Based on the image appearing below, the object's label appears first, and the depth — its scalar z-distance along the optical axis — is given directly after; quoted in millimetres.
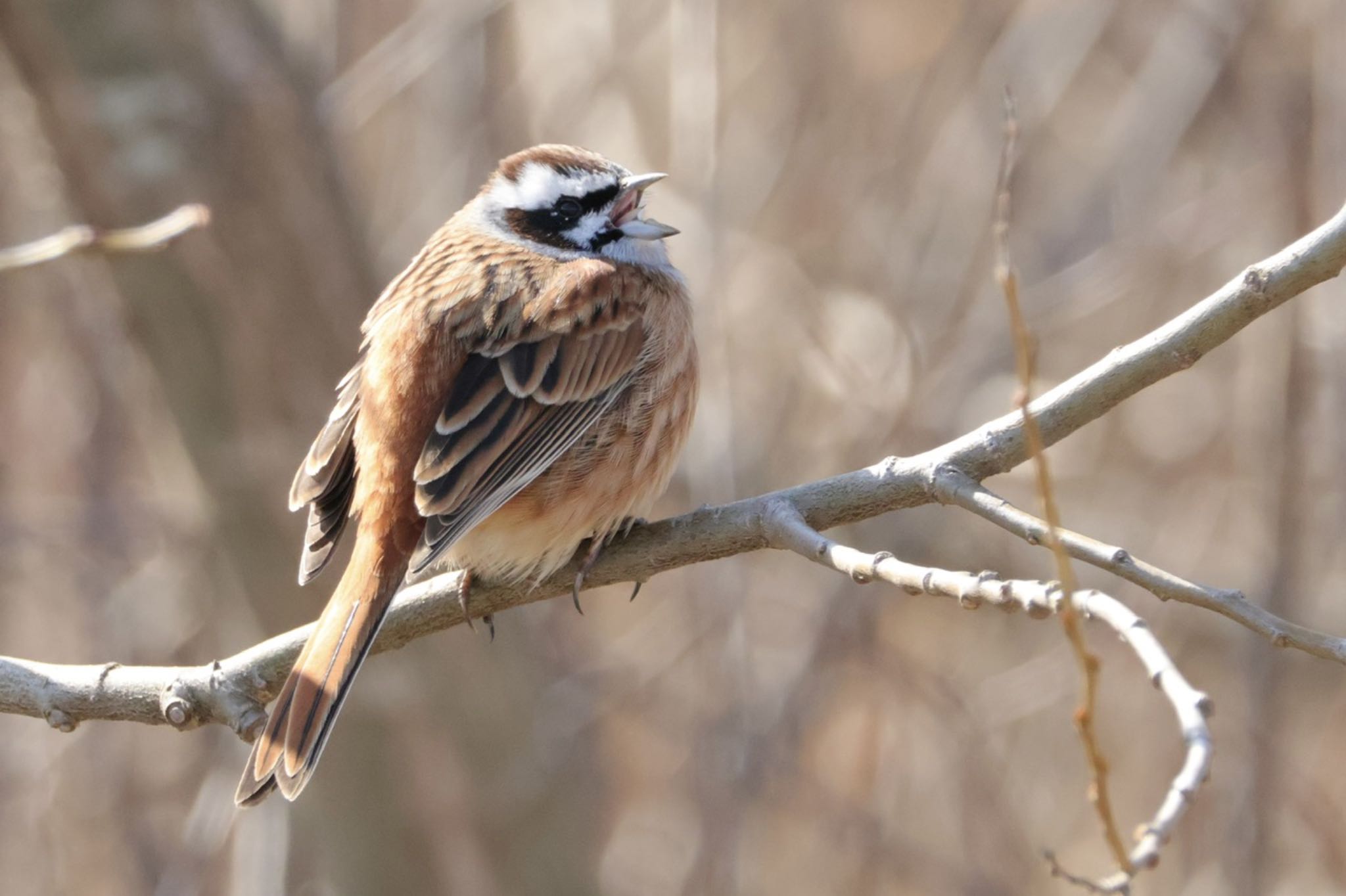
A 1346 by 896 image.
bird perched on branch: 5984
